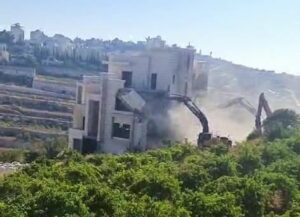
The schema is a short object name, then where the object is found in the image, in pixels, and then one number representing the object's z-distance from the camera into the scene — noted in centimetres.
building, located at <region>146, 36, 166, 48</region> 8960
